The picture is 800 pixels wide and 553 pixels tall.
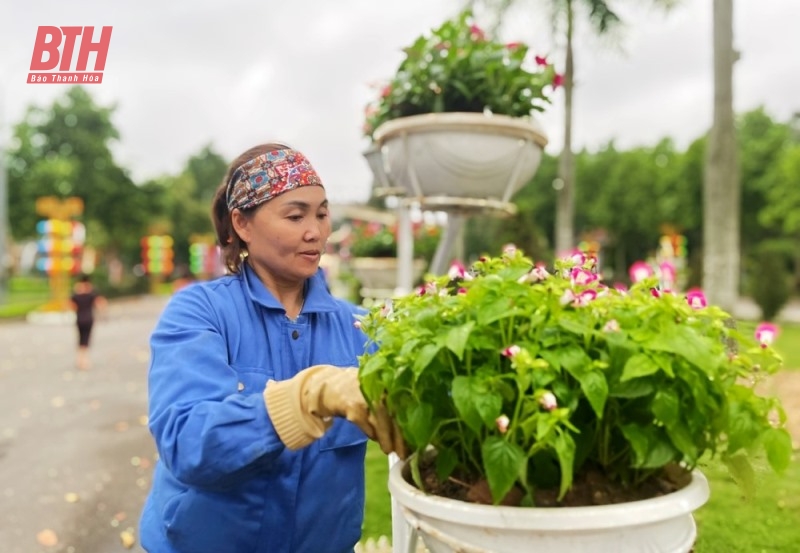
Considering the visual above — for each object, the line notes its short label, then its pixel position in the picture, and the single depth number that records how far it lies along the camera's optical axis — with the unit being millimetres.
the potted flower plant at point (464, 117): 3193
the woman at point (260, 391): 1346
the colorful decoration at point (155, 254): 39031
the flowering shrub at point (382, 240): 8562
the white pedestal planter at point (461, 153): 3176
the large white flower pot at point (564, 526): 1069
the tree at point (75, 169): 37250
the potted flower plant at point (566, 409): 1078
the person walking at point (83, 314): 11820
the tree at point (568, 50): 13336
